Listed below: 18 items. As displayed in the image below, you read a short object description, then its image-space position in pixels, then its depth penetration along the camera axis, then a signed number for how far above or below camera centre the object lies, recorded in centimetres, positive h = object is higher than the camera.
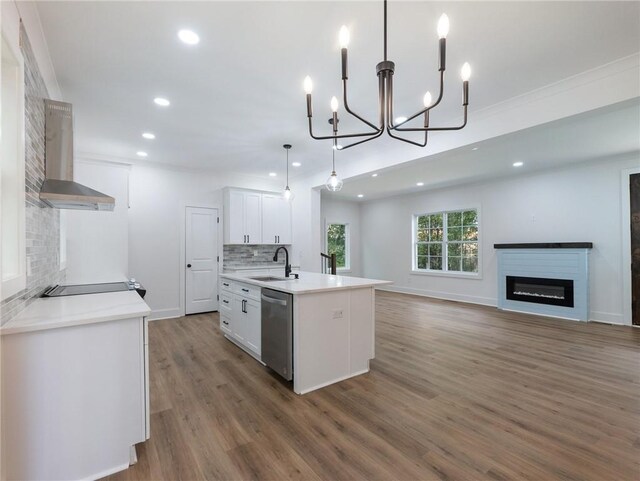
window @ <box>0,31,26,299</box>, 158 +39
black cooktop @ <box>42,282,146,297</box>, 243 -42
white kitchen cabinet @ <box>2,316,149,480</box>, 147 -84
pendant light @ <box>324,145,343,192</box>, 365 +72
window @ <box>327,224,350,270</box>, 927 -6
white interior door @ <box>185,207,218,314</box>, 553 -33
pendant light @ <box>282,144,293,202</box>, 440 +71
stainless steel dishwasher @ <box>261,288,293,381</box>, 269 -85
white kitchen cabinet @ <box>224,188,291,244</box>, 575 +49
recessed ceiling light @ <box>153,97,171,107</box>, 306 +146
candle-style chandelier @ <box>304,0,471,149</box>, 143 +86
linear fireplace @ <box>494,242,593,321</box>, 520 -69
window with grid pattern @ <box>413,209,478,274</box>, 693 +0
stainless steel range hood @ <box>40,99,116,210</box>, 228 +66
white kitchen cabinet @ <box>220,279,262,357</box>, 328 -87
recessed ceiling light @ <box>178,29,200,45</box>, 211 +148
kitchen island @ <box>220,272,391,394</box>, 265 -82
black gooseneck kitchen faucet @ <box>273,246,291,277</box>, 359 -34
